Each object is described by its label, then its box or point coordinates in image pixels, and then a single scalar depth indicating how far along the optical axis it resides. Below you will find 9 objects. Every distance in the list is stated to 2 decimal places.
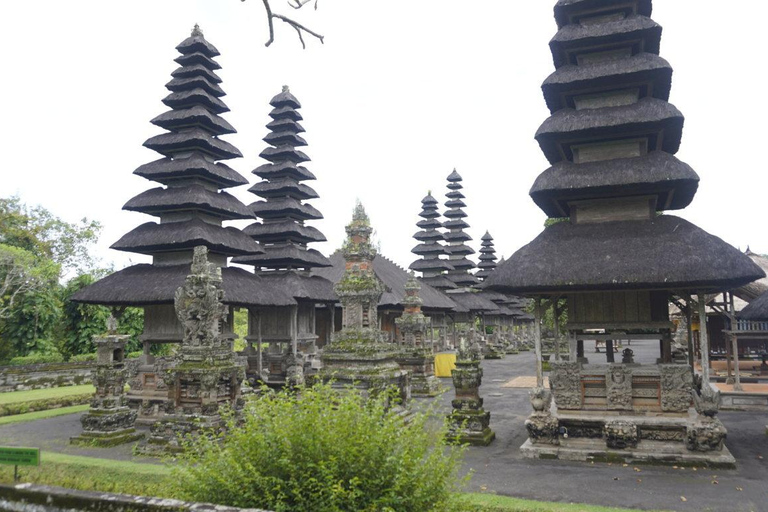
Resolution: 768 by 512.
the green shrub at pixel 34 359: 27.64
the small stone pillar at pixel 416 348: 24.30
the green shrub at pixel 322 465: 5.31
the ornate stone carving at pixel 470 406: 13.40
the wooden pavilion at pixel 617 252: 11.59
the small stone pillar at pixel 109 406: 14.89
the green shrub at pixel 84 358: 29.73
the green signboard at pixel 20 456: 6.64
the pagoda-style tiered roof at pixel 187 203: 20.72
